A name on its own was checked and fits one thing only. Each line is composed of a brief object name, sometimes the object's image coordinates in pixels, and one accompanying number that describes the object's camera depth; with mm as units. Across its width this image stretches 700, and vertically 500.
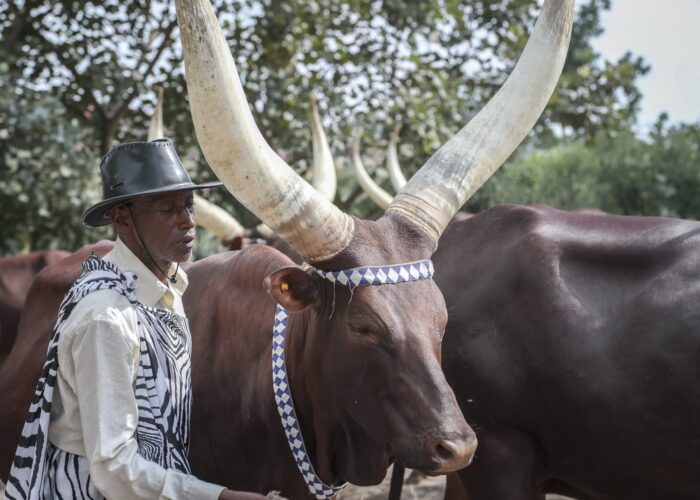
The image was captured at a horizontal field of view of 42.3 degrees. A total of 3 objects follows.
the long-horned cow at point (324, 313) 2354
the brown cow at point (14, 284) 5980
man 2166
